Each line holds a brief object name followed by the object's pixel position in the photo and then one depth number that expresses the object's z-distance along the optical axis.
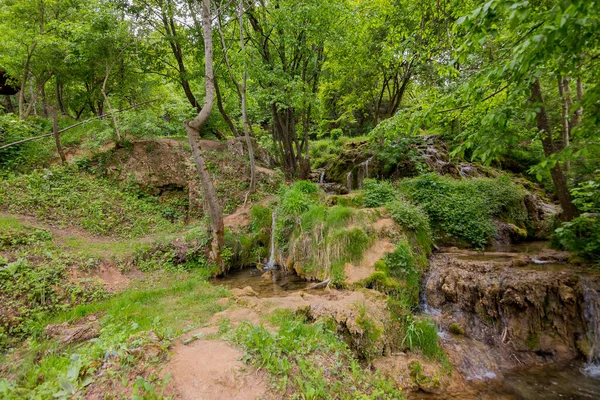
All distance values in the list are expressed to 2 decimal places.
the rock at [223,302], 5.60
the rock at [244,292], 6.26
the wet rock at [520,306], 5.18
